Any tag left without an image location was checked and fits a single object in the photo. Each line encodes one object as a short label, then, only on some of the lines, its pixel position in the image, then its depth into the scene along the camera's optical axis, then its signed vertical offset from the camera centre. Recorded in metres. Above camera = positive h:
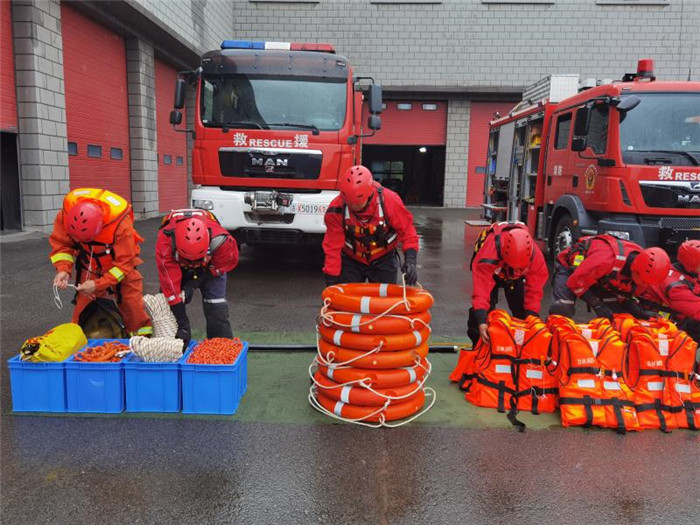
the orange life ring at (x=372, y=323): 3.79 -0.97
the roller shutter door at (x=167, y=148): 18.59 +1.05
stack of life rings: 3.81 -1.21
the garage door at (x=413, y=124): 24.16 +2.62
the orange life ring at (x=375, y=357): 3.82 -1.22
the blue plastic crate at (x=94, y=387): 3.87 -1.50
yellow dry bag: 3.82 -1.21
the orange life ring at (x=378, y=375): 3.84 -1.36
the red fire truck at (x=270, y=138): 8.21 +0.63
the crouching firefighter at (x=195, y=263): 4.25 -0.70
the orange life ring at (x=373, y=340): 3.81 -1.10
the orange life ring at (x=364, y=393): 3.85 -1.49
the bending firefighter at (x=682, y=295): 4.90 -0.96
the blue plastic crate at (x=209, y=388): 3.88 -1.49
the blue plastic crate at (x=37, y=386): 3.85 -1.50
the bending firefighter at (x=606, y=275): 4.60 -0.76
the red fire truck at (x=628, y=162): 7.39 +0.37
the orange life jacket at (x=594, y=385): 3.87 -1.42
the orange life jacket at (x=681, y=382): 3.94 -1.38
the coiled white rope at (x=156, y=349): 3.86 -1.21
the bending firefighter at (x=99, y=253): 4.32 -0.65
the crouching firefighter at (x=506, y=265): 4.33 -0.65
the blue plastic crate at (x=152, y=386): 3.88 -1.49
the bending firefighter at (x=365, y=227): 4.21 -0.37
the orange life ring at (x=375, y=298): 3.79 -0.82
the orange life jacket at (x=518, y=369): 4.11 -1.38
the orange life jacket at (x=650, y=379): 3.92 -1.37
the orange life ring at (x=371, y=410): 3.86 -1.62
